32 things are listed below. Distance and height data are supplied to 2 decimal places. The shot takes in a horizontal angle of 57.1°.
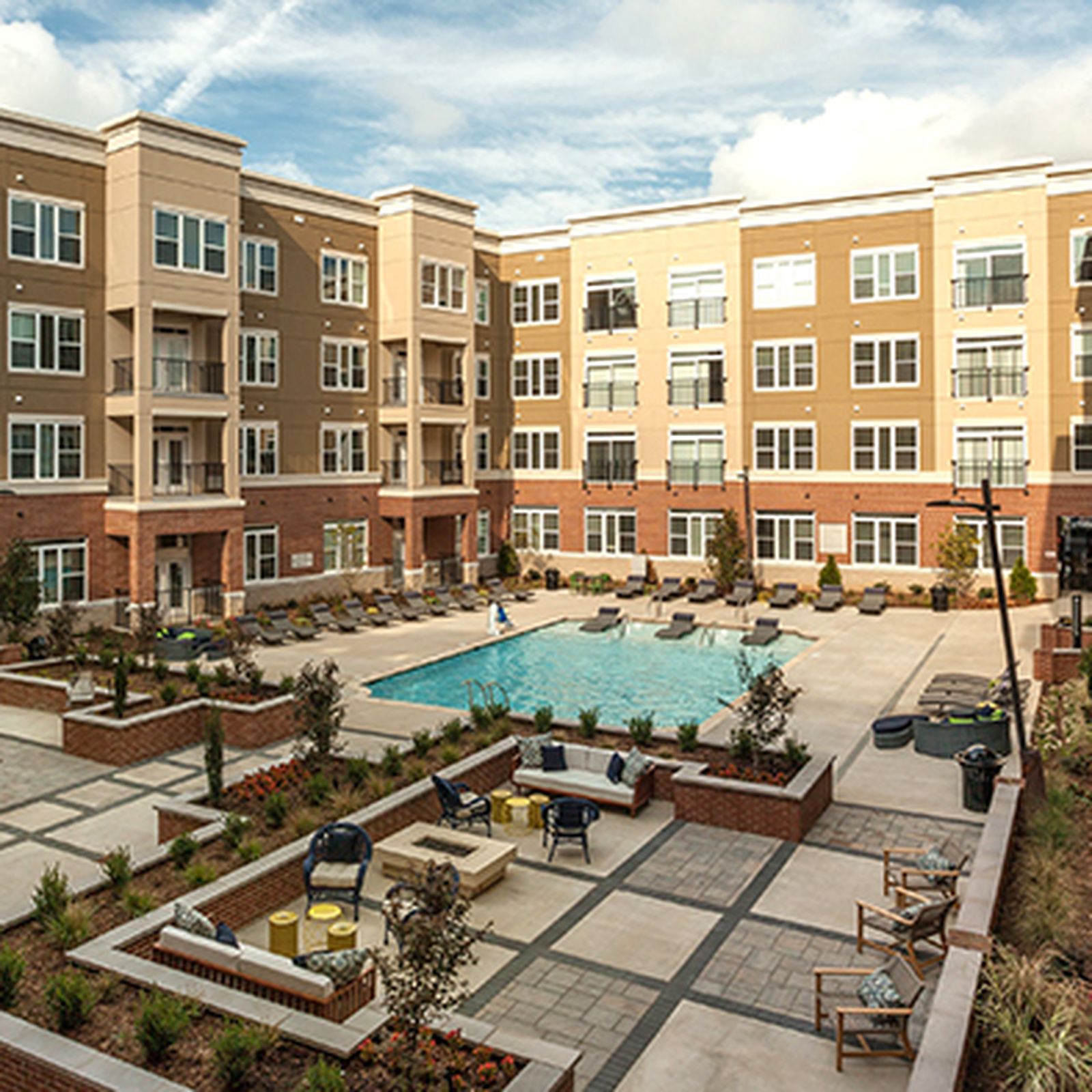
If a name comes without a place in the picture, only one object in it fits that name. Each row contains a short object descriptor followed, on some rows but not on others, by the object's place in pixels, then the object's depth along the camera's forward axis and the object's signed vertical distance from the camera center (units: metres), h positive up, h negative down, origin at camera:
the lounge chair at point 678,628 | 31.95 -2.86
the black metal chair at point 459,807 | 13.98 -3.75
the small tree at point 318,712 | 15.52 -2.67
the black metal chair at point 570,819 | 13.14 -3.68
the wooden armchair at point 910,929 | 10.23 -4.14
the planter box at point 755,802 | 13.98 -3.78
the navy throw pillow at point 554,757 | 16.03 -3.48
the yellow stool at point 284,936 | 10.41 -4.13
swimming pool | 24.20 -3.66
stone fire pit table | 12.00 -3.93
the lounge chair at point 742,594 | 36.19 -2.04
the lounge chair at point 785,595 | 36.53 -2.07
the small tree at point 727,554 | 38.50 -0.59
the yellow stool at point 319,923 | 10.88 -4.31
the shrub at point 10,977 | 8.96 -3.91
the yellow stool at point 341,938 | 9.98 -3.97
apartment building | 29.52 +5.97
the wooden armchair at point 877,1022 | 8.66 -4.28
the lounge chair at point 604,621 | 33.12 -2.75
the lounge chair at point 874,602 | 34.94 -2.22
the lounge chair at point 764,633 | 30.47 -2.89
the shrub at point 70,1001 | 8.55 -3.95
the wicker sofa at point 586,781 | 15.12 -3.75
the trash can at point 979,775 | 14.83 -3.51
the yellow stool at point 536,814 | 14.56 -3.99
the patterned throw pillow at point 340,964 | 9.05 -3.86
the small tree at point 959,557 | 35.00 -0.64
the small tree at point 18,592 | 25.22 -1.31
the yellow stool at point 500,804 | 14.68 -3.89
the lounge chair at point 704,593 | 38.00 -2.06
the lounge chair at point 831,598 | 35.62 -2.13
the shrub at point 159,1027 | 8.08 -3.94
